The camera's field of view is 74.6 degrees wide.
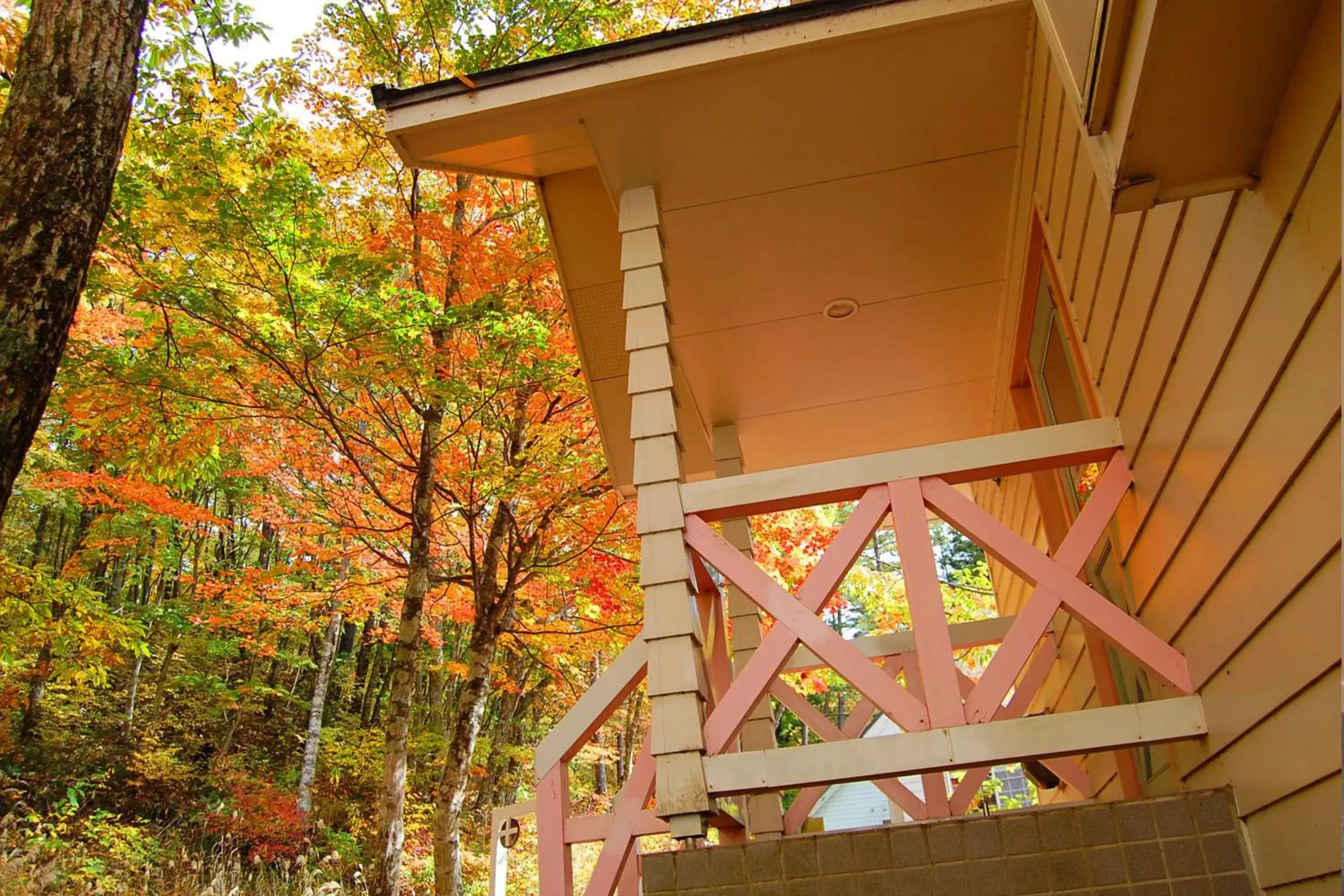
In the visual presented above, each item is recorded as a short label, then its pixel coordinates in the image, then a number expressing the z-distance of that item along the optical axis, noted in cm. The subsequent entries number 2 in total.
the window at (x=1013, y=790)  1788
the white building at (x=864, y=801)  1939
